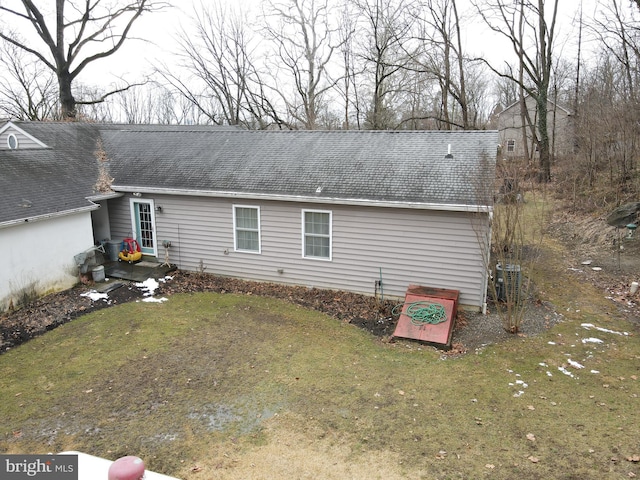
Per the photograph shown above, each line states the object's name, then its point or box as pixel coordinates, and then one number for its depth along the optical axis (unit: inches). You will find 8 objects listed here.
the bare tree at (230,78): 1176.2
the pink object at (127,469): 127.0
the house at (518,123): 1463.0
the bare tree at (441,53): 970.1
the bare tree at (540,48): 967.6
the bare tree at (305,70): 1111.6
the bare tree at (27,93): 1253.7
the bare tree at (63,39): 903.7
